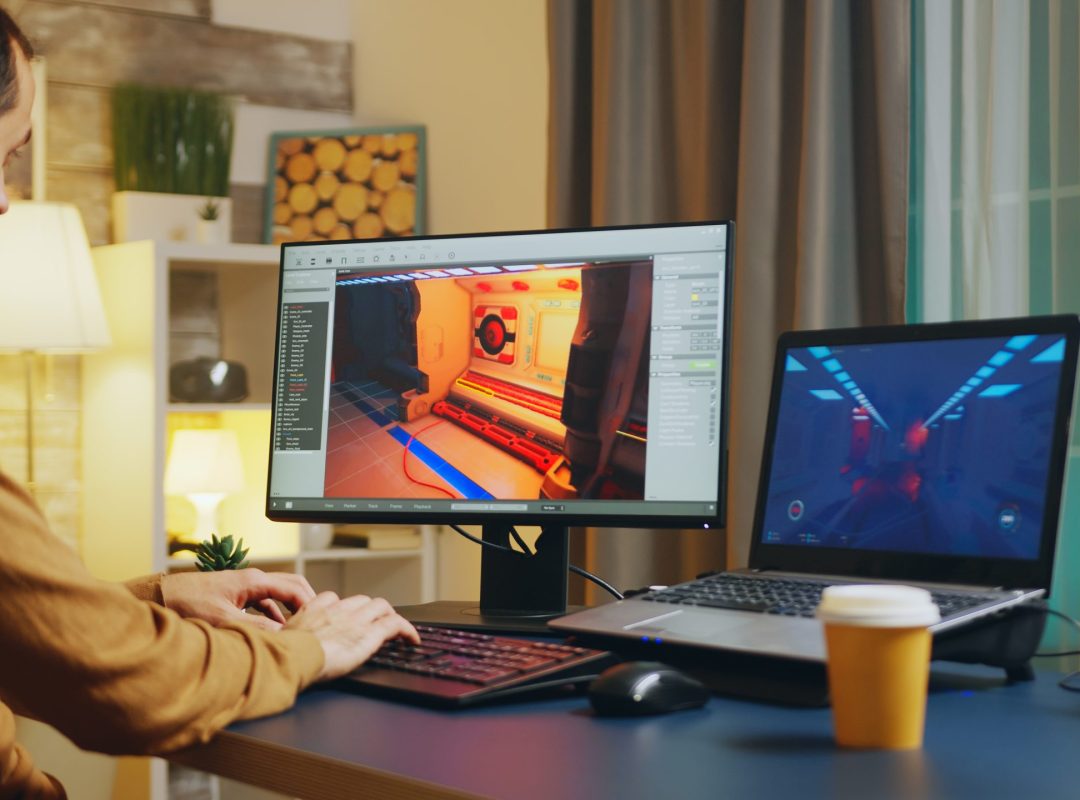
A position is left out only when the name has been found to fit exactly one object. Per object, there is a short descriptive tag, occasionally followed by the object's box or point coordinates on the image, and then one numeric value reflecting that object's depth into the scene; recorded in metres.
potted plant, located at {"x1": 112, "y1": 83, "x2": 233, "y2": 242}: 3.14
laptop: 1.24
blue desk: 0.86
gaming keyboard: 1.10
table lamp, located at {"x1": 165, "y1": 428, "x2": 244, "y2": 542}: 2.96
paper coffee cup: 0.91
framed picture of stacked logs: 3.39
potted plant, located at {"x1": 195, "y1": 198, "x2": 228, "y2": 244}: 3.10
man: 0.96
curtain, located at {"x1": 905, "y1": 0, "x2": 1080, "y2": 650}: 1.90
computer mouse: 1.05
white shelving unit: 2.88
